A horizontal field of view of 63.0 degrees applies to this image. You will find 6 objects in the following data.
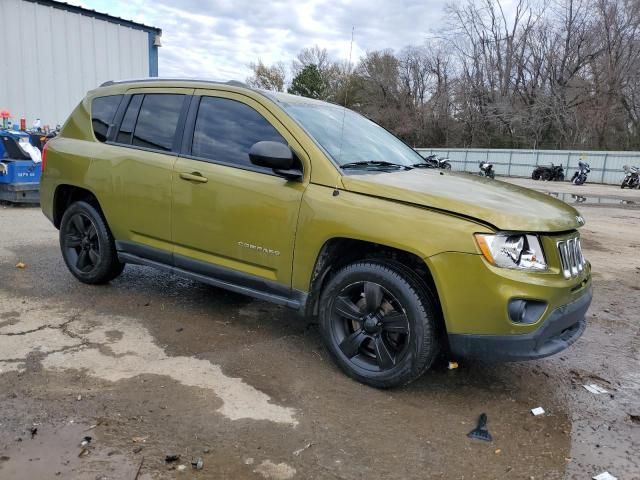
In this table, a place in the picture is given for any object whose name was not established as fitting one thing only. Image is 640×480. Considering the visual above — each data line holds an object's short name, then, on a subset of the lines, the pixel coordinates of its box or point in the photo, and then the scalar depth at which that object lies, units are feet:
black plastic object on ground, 9.43
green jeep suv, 9.59
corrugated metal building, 38.40
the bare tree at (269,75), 193.67
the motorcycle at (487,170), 75.19
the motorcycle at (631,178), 85.39
